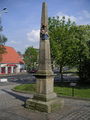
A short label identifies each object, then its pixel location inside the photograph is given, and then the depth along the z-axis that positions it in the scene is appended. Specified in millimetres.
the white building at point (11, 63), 35642
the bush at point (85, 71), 16493
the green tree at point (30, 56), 43813
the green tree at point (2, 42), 26575
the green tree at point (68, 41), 16014
